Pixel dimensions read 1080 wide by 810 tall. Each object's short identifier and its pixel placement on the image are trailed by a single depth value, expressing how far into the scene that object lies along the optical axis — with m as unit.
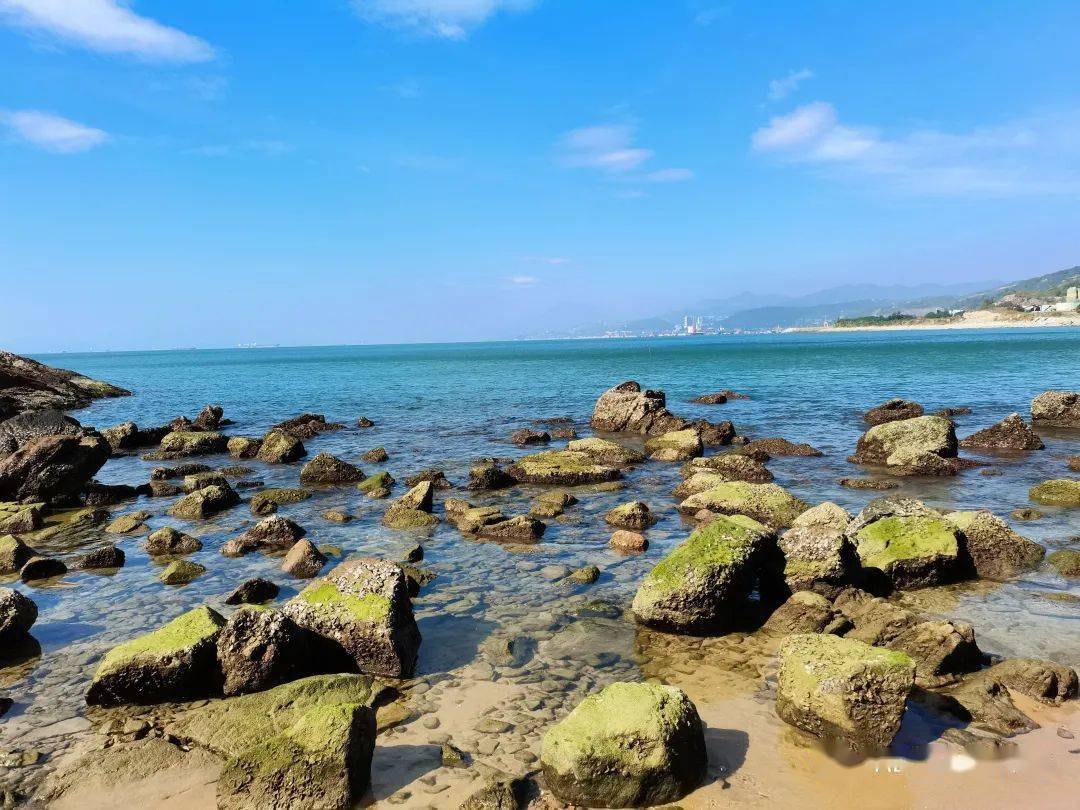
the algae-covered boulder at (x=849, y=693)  7.30
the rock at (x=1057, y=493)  17.53
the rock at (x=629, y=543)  15.05
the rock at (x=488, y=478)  22.11
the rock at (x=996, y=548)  12.82
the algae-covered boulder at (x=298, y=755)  6.73
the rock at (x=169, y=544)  15.71
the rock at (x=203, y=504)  19.38
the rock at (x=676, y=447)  26.33
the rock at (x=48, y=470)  21.09
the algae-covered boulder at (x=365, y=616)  9.53
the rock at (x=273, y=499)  19.56
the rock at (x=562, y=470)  22.62
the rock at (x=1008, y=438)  26.00
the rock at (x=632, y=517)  16.92
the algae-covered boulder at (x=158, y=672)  8.78
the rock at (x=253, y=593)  12.41
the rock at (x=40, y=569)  14.09
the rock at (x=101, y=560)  14.85
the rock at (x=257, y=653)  8.91
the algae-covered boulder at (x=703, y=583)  10.53
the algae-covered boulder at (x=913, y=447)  22.28
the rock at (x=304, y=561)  13.91
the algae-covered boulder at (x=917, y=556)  12.30
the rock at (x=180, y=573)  13.67
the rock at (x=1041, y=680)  8.20
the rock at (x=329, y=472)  23.39
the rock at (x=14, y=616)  10.52
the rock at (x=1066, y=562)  12.59
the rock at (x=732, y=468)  21.89
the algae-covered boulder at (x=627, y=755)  6.67
